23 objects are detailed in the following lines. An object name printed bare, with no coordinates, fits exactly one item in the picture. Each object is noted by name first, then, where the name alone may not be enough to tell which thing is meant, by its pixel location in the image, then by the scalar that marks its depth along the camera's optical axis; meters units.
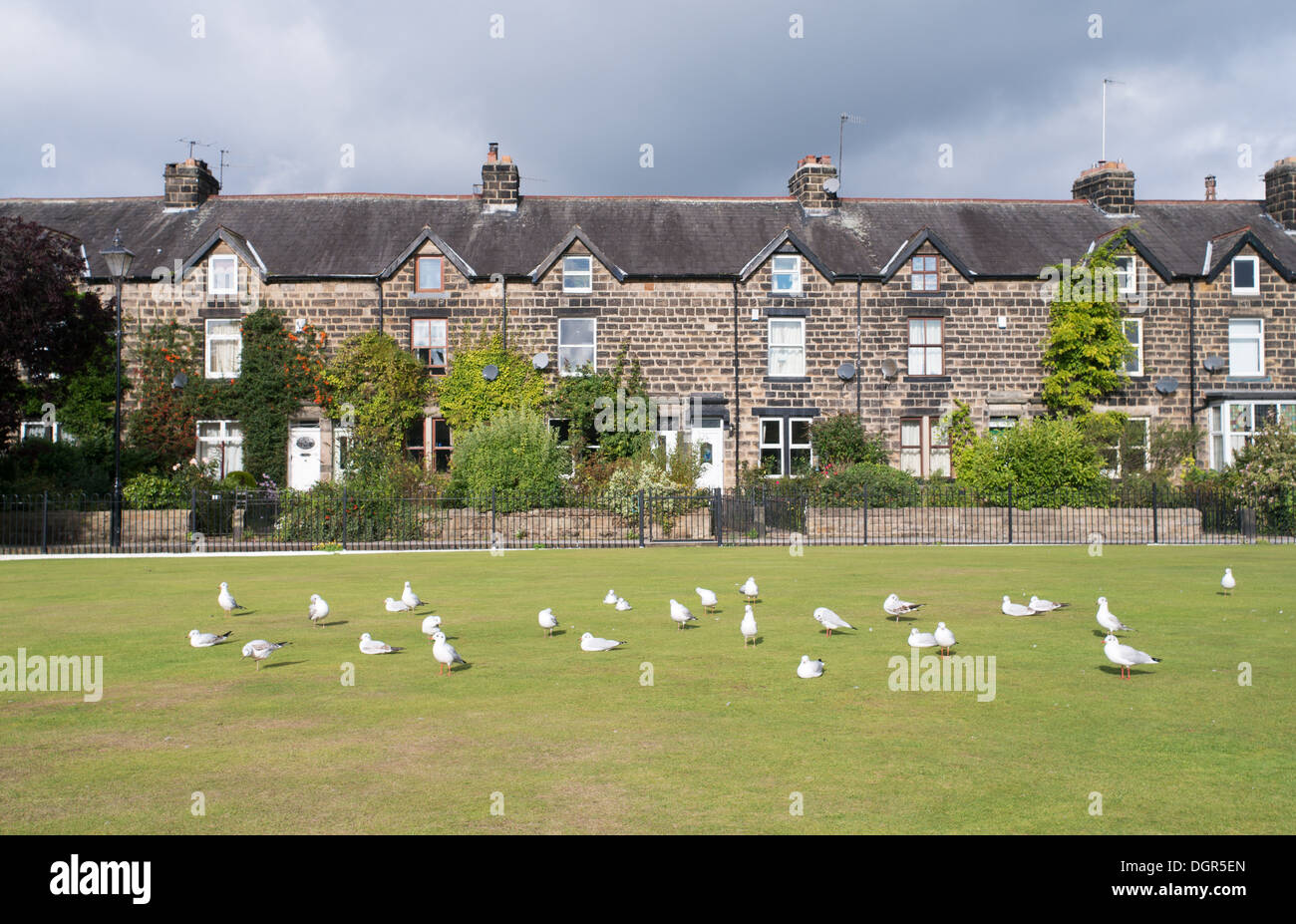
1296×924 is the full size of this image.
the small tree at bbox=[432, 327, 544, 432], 35.22
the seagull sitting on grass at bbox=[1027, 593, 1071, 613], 12.80
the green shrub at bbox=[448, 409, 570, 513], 28.36
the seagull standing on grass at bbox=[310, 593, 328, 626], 12.29
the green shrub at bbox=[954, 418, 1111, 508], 29.16
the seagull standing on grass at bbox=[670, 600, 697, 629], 12.10
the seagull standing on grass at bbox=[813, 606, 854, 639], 11.23
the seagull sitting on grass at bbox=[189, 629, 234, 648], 11.00
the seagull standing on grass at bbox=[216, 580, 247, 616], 12.88
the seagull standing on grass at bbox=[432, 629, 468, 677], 9.49
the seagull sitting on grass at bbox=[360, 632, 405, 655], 10.49
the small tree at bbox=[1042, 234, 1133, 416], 36.44
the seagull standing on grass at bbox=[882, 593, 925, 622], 12.24
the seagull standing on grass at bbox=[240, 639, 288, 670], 10.14
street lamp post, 24.75
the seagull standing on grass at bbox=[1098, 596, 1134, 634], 10.74
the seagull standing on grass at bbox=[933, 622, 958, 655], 9.89
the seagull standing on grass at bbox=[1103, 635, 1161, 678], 9.14
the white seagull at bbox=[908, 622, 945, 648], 9.87
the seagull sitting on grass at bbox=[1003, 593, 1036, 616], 12.73
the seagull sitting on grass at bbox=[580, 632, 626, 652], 10.58
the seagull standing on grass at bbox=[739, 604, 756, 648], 10.92
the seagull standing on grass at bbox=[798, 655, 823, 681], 9.28
